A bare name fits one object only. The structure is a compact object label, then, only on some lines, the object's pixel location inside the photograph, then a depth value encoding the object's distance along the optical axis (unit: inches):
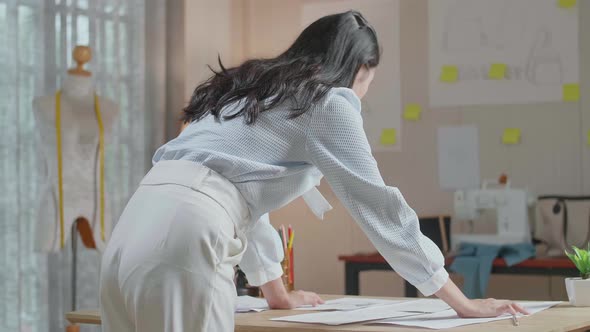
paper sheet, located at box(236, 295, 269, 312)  86.3
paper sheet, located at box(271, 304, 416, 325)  73.5
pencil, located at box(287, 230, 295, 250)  103.0
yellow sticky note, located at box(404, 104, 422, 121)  204.8
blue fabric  166.2
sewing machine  175.5
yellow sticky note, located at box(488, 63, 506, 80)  195.6
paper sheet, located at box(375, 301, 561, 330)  70.6
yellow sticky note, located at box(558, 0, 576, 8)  189.4
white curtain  171.5
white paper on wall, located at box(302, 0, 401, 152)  208.1
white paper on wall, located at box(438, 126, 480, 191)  199.6
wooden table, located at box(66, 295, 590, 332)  69.0
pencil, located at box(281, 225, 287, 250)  103.0
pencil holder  98.9
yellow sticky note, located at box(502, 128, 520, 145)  195.0
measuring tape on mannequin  157.2
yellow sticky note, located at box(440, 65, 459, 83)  200.5
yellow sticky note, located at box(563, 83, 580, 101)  188.9
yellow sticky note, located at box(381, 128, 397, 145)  208.1
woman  64.5
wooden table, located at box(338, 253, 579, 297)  162.3
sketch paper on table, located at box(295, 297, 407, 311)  85.9
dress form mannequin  157.6
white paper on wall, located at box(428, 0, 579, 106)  190.2
